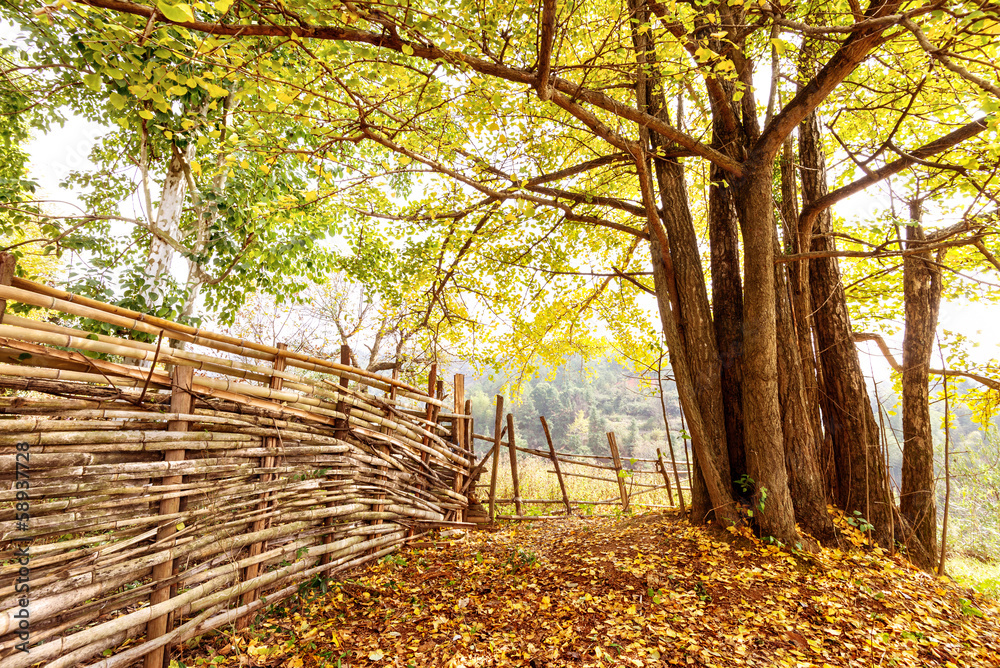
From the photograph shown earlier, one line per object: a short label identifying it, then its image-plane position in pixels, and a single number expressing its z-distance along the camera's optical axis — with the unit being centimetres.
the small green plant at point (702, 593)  284
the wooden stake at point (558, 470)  650
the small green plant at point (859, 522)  369
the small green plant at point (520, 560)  367
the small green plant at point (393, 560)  395
